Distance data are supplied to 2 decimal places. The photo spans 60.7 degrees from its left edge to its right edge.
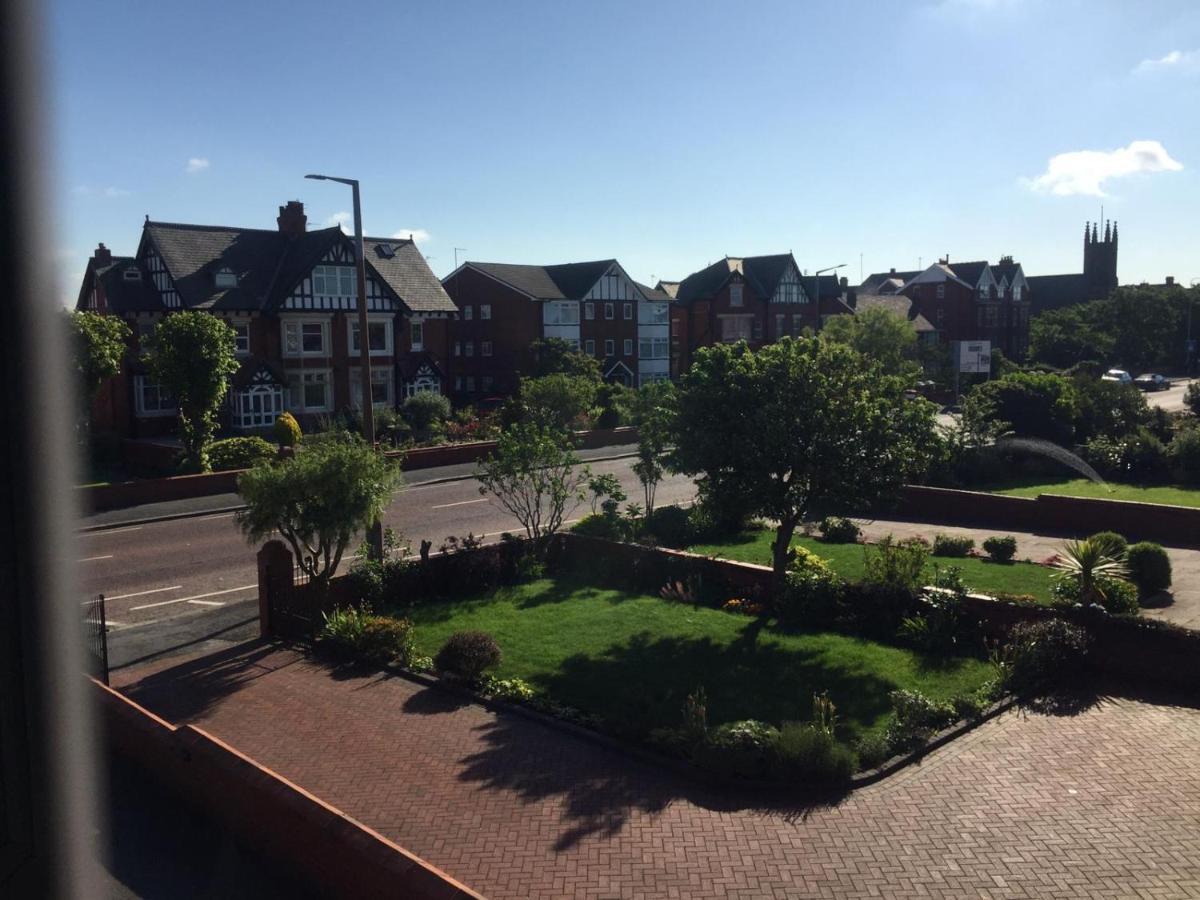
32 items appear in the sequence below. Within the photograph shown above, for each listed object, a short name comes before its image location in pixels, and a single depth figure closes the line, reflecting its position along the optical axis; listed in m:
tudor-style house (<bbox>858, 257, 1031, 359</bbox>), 95.44
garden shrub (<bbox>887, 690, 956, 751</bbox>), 12.46
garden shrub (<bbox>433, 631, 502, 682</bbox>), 15.24
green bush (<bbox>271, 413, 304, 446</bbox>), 39.31
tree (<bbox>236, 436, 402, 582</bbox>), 17.23
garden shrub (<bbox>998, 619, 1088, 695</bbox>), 14.31
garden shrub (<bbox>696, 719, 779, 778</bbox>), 11.69
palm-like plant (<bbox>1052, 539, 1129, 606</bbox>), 16.09
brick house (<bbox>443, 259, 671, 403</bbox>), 65.62
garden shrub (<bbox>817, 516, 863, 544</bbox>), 24.83
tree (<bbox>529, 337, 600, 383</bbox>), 56.78
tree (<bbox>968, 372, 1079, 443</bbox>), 37.06
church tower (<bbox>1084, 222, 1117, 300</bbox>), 130.12
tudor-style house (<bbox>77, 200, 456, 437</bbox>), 44.31
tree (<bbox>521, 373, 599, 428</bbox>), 42.66
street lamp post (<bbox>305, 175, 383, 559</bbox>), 20.41
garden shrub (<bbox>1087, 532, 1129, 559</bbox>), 18.19
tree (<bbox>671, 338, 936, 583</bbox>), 17.58
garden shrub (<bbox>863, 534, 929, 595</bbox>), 17.61
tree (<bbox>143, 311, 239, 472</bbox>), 34.28
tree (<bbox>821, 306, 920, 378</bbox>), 65.25
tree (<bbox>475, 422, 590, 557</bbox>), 21.78
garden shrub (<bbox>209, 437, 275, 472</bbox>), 35.06
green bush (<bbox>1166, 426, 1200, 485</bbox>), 31.61
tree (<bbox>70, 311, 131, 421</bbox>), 31.12
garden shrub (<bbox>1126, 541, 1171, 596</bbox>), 18.70
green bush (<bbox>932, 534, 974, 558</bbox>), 22.92
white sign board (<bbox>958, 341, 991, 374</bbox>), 56.22
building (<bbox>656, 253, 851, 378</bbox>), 74.69
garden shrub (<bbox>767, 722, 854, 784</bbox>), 11.51
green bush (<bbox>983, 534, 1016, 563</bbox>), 21.70
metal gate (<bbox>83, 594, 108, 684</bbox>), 15.10
